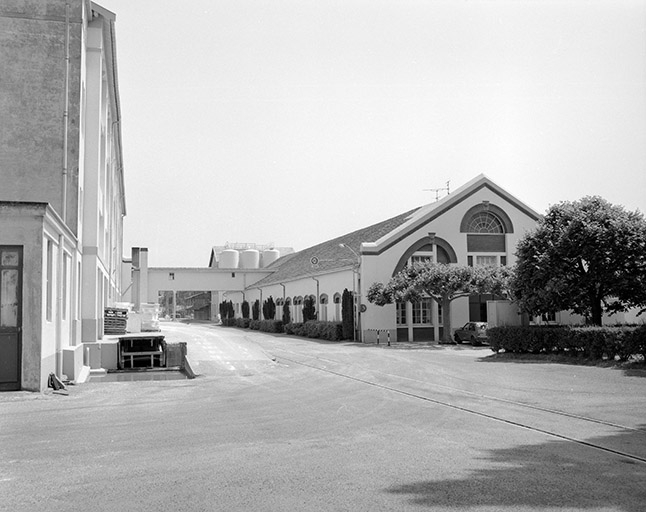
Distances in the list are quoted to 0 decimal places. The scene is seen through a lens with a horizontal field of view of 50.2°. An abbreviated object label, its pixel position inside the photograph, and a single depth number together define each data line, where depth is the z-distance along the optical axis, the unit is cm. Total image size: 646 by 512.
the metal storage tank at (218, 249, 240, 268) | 8675
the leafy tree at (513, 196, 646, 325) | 2408
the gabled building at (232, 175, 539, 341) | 3953
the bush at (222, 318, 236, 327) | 7294
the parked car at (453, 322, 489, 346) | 3538
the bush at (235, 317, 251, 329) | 6662
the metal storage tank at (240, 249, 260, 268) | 8694
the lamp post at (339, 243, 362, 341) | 4003
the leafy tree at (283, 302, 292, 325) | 5375
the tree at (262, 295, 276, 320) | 6007
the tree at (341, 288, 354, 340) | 4059
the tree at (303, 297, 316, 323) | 4788
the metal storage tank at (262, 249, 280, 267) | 8800
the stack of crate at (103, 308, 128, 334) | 2867
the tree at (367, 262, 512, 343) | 3503
